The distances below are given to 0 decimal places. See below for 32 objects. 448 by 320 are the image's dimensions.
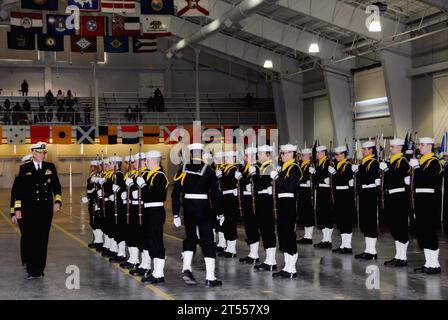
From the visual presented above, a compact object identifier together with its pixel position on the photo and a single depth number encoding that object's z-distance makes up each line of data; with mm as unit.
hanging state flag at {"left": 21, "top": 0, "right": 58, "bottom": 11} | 26953
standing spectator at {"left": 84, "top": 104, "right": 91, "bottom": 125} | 42500
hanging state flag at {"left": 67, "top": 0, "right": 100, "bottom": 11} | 26375
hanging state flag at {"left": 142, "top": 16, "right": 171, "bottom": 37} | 30047
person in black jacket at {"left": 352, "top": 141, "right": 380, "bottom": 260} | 12531
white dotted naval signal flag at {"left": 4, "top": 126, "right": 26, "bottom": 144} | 40281
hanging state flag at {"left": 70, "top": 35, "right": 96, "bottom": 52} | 33656
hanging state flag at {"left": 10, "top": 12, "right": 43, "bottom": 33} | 30766
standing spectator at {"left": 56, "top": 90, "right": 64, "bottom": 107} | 43656
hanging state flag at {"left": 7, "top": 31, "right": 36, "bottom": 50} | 31319
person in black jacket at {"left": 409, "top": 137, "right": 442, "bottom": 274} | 10922
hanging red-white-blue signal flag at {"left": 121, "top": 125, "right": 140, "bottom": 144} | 40750
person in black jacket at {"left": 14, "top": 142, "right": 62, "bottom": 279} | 11008
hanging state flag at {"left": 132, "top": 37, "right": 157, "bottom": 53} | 32719
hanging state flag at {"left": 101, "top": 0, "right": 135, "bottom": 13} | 27223
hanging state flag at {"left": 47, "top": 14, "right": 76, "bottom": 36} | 30703
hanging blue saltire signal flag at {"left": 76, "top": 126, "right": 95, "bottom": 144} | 40781
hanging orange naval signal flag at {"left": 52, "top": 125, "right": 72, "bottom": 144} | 40500
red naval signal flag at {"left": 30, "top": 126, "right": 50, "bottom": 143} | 39844
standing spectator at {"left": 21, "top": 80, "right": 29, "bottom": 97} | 44875
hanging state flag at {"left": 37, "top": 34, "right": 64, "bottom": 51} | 32750
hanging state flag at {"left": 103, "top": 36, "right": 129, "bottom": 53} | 33656
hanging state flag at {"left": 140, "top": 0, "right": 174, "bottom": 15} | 27094
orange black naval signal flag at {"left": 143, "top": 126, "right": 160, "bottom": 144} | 41031
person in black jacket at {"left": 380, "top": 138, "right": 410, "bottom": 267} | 11734
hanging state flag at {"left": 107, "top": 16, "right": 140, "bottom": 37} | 31328
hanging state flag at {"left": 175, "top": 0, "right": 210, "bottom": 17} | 26266
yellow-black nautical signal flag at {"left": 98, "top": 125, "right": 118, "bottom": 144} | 40625
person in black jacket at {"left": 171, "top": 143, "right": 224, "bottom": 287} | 10016
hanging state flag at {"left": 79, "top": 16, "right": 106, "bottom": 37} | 30905
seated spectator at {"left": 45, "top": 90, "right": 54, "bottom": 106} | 43344
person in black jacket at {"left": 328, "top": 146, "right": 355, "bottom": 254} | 13602
